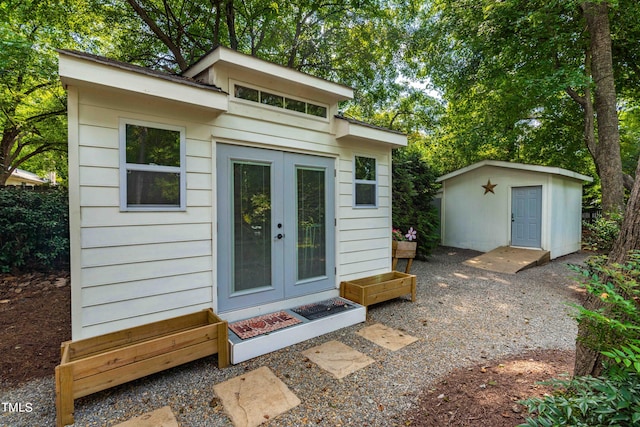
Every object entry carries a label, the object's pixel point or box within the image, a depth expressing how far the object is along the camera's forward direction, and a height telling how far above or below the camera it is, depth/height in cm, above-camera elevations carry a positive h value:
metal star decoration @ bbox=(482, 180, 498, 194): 859 +68
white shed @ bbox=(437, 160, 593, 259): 759 +7
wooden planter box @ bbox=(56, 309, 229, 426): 198 -120
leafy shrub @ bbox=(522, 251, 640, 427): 118 -77
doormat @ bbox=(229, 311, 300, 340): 299 -130
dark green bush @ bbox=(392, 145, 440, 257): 754 +28
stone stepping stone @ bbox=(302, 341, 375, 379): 266 -150
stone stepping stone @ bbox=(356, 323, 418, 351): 314 -149
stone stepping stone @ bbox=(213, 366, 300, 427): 206 -150
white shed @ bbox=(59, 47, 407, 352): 251 +22
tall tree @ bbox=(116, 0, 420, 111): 640 +454
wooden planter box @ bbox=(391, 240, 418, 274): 525 -75
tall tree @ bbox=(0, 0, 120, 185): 539 +285
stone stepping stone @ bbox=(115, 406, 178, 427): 198 -151
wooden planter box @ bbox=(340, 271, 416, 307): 392 -117
